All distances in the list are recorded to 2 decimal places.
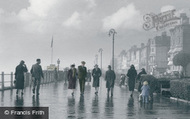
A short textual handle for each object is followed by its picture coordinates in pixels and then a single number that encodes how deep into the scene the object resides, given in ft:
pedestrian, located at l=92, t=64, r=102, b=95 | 71.46
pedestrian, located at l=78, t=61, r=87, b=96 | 65.86
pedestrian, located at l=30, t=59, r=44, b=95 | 64.39
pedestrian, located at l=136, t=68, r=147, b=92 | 64.91
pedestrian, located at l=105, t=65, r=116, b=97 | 68.85
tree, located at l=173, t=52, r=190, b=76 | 217.97
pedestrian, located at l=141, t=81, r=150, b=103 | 53.01
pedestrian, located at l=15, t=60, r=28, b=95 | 62.08
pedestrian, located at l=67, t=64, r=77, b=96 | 68.33
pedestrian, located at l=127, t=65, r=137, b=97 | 66.18
